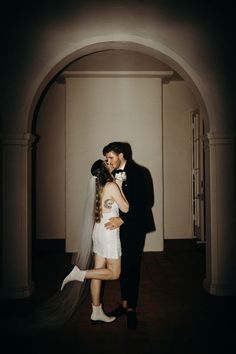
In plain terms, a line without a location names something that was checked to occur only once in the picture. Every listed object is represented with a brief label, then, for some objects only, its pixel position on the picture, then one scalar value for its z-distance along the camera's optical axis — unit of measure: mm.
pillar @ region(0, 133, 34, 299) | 3846
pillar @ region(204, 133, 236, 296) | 3918
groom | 3250
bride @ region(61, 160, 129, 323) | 3031
